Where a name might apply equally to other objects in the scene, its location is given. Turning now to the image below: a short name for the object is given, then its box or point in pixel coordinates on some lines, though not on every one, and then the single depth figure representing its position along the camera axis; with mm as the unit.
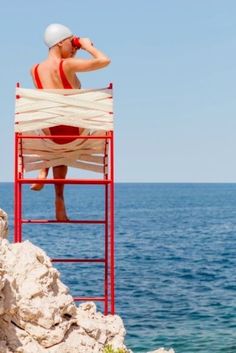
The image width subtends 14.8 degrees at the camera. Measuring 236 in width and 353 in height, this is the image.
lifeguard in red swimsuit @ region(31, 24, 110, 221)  11375
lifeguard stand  11016
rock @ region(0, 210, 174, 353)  8680
